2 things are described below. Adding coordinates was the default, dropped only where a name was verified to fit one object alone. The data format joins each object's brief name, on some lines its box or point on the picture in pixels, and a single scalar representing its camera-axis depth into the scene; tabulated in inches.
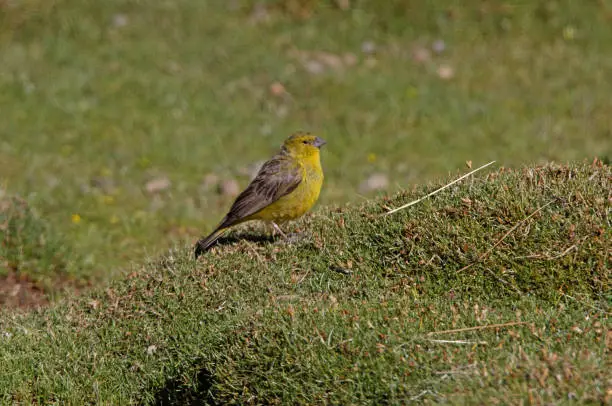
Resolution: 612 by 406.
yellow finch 607.2
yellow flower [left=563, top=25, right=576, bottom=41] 1181.1
